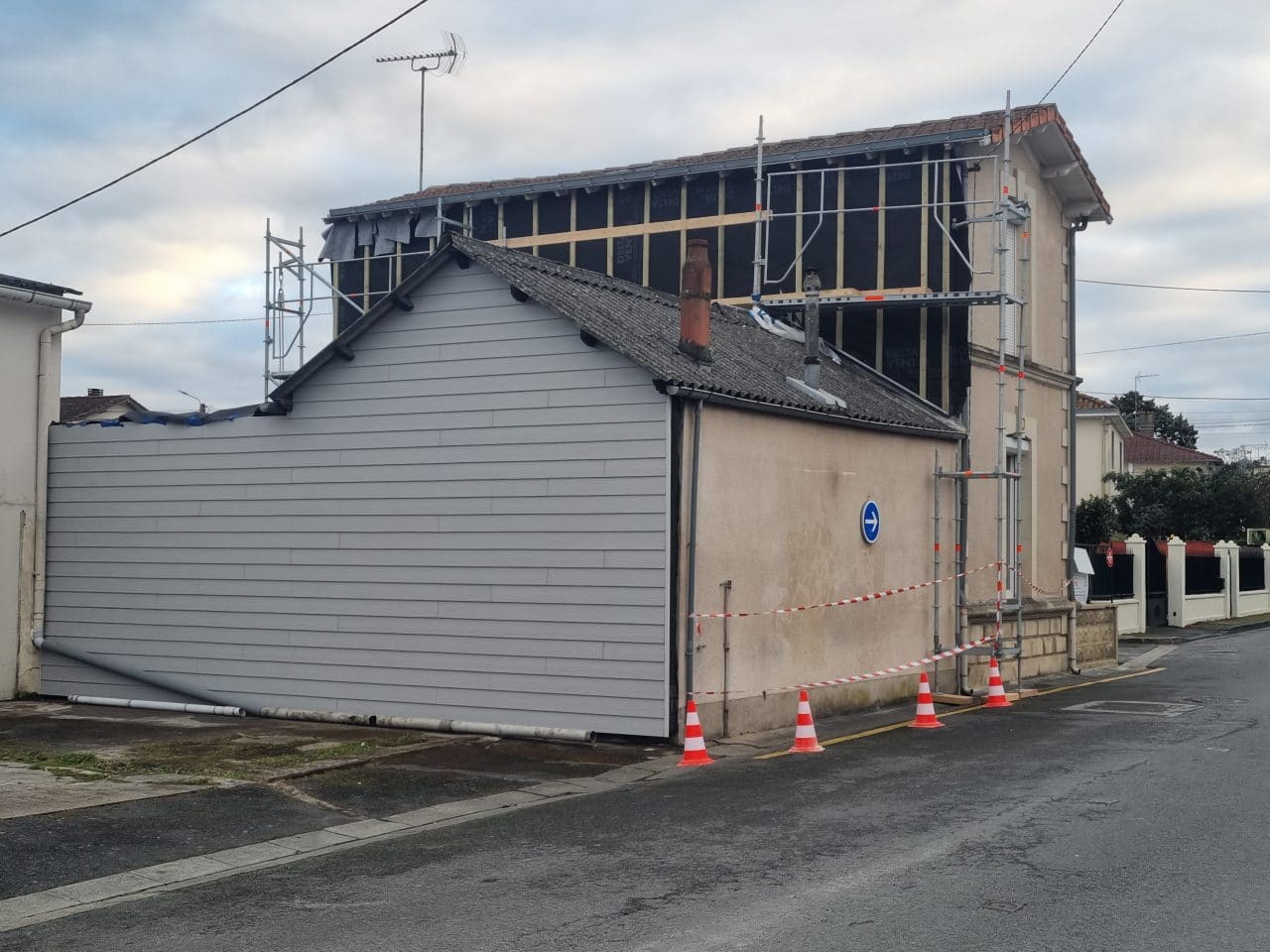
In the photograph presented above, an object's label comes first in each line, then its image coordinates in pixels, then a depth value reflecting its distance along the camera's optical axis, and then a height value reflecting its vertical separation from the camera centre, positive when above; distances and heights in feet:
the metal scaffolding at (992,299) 59.26 +11.66
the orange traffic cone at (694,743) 39.34 -5.71
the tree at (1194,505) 141.49 +5.01
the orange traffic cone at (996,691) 54.08 -5.67
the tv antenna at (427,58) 78.69 +28.57
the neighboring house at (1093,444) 169.58 +13.70
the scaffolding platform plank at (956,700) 55.42 -6.18
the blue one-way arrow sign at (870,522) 53.26 +1.06
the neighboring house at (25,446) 54.60 +3.85
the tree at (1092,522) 123.54 +2.68
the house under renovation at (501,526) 43.27 +0.69
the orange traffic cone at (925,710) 47.50 -5.65
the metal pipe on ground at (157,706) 50.01 -6.28
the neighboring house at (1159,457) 224.12 +15.79
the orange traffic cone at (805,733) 41.50 -5.70
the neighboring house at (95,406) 120.63 +13.00
